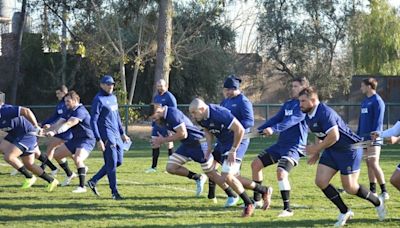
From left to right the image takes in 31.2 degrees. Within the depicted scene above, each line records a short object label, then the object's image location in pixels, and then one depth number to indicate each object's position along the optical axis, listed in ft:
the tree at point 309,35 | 162.71
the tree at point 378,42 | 147.43
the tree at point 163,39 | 93.50
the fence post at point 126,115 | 88.58
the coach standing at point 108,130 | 38.55
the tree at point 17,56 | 117.80
